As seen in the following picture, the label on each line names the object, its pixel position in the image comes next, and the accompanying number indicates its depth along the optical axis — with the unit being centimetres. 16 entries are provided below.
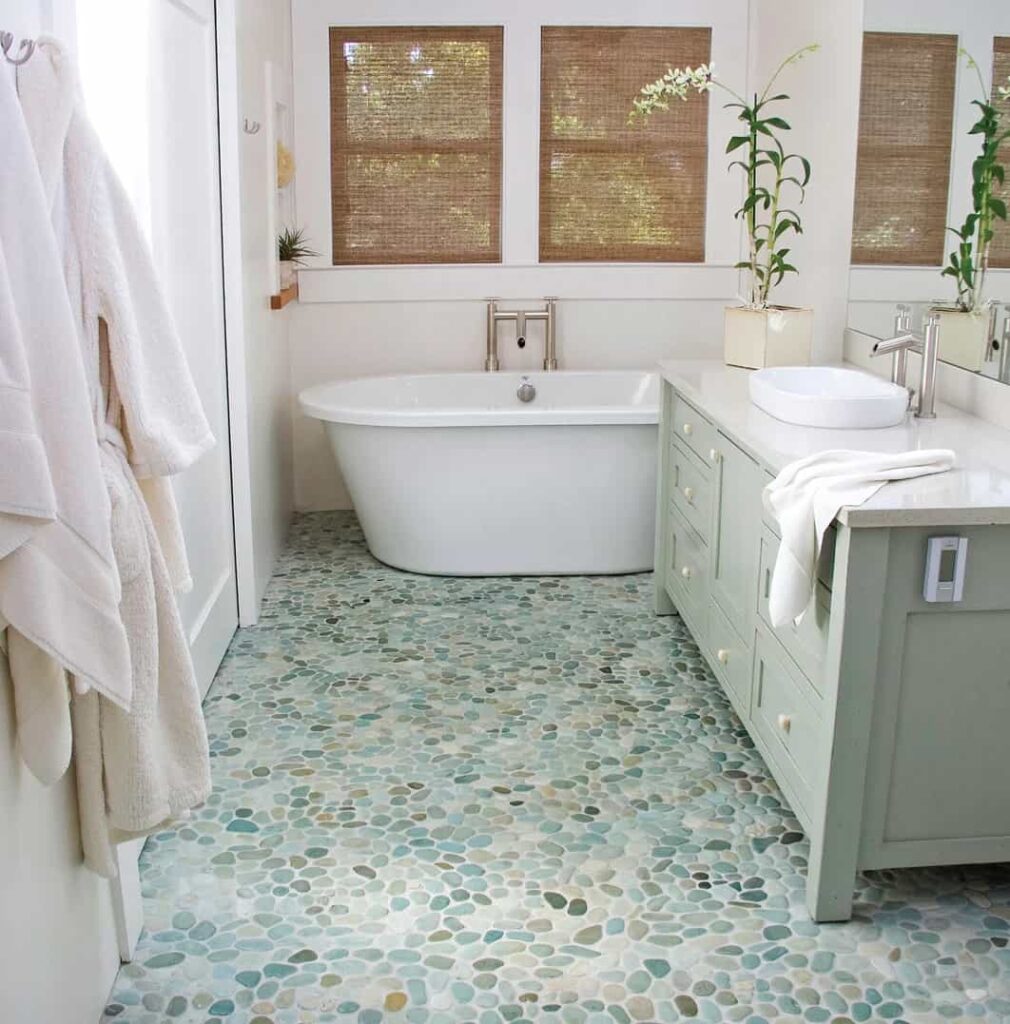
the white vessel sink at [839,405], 271
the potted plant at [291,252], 451
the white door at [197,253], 287
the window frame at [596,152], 480
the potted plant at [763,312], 360
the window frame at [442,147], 473
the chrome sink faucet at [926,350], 281
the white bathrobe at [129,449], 158
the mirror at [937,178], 283
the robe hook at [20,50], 151
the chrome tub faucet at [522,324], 493
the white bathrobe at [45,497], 138
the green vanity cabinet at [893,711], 208
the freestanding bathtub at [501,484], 405
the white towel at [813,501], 211
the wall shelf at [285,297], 425
